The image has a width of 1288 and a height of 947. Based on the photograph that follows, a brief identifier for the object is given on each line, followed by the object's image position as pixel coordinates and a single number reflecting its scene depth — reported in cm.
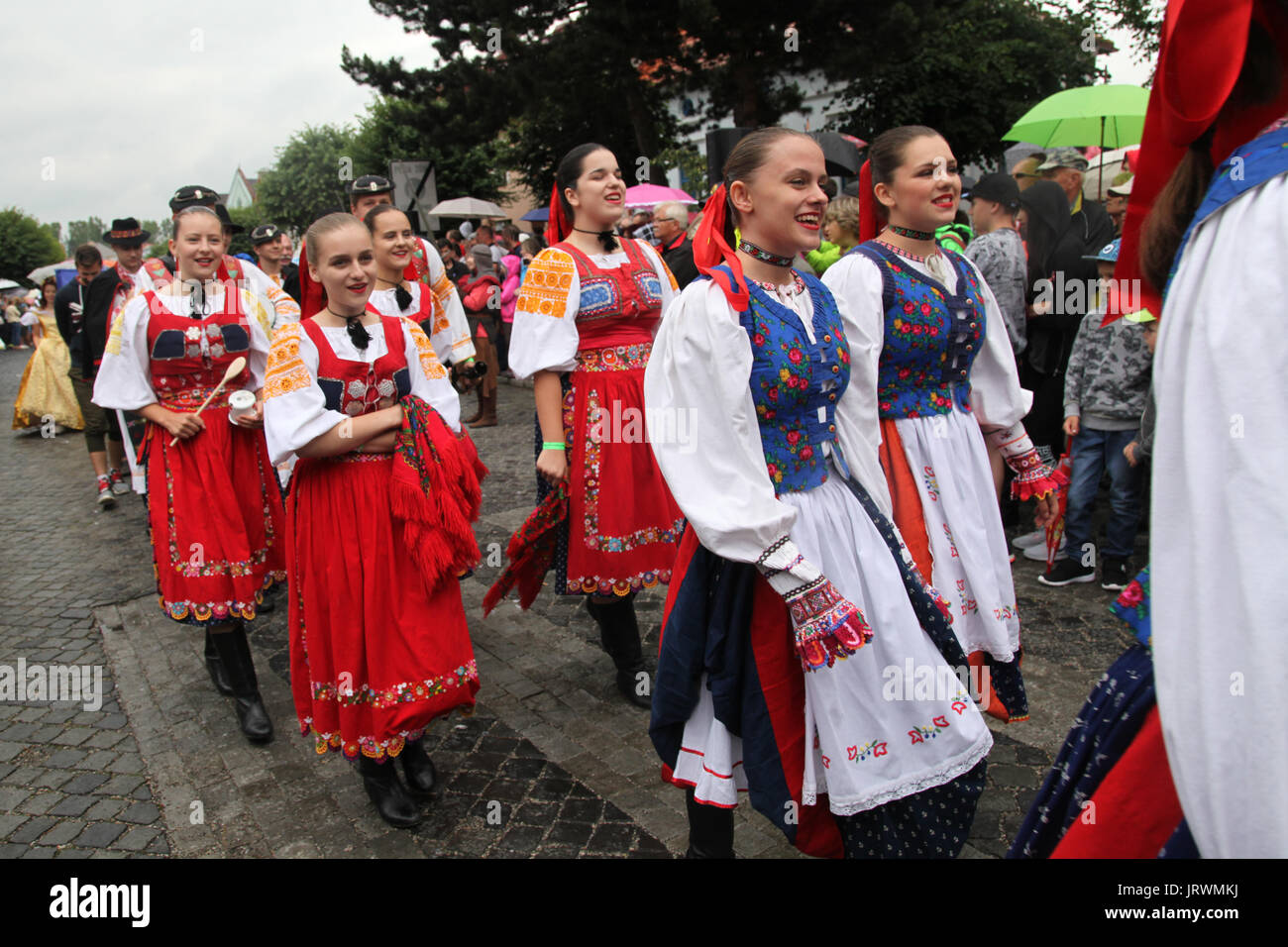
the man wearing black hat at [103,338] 764
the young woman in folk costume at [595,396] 388
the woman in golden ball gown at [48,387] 1268
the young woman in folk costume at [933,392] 303
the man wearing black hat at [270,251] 734
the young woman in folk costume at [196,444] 406
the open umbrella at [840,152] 974
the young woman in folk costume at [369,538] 316
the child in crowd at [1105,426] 520
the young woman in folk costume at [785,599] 219
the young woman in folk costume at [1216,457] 104
